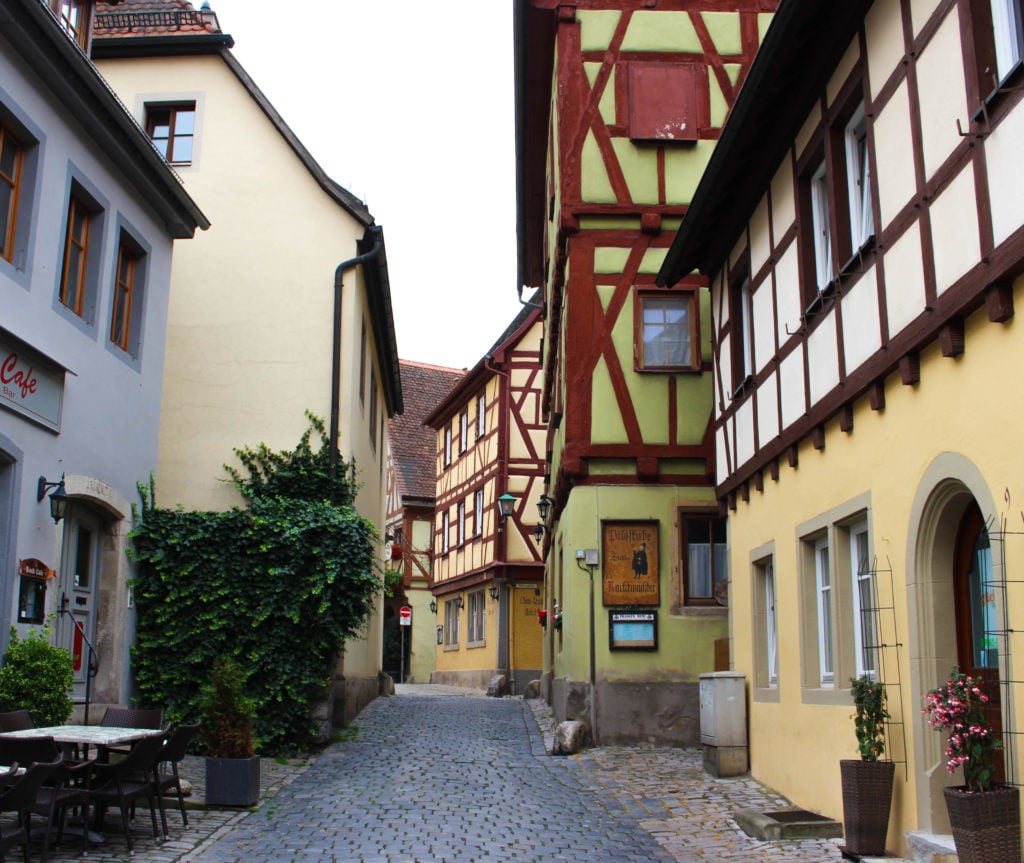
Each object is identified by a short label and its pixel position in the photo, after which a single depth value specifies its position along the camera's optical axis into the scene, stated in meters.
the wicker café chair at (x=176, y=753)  8.39
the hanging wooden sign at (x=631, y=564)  14.79
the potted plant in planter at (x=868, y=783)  7.45
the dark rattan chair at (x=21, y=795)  5.99
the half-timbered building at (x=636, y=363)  14.66
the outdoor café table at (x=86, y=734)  7.62
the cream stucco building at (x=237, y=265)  15.19
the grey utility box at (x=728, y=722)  11.68
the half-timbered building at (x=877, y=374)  6.27
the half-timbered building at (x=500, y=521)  29.23
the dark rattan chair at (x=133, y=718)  9.66
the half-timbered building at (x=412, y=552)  40.09
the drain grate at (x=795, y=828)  8.51
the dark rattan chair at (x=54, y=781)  7.00
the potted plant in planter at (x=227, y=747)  9.72
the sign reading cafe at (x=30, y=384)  9.51
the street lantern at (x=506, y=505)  21.64
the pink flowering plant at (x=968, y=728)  5.95
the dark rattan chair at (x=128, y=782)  7.84
